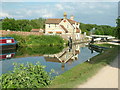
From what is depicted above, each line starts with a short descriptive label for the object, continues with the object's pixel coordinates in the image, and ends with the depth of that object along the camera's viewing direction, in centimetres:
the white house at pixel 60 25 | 4288
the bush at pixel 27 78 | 654
